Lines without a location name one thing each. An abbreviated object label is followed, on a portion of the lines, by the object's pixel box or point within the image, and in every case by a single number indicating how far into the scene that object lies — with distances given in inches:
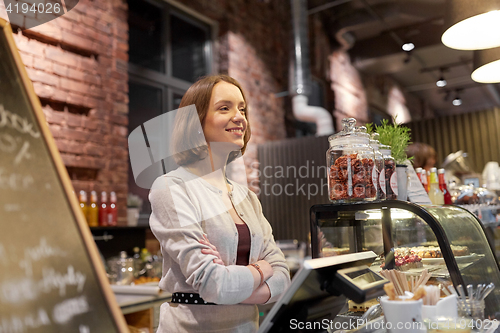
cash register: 35.0
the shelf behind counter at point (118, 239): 121.6
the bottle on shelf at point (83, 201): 121.0
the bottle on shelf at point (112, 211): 127.3
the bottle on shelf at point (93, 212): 122.2
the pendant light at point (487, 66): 84.3
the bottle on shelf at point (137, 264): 119.3
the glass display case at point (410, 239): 50.8
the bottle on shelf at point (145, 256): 124.6
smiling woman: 45.4
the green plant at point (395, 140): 65.4
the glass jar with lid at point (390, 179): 58.6
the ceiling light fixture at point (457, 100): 275.6
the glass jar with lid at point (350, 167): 54.7
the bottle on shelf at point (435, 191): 77.5
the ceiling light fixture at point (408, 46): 223.3
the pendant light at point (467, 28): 73.7
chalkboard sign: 26.9
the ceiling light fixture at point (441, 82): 238.0
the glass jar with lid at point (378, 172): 55.3
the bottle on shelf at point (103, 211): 124.8
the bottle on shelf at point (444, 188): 81.3
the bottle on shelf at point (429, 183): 79.5
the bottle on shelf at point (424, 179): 73.1
